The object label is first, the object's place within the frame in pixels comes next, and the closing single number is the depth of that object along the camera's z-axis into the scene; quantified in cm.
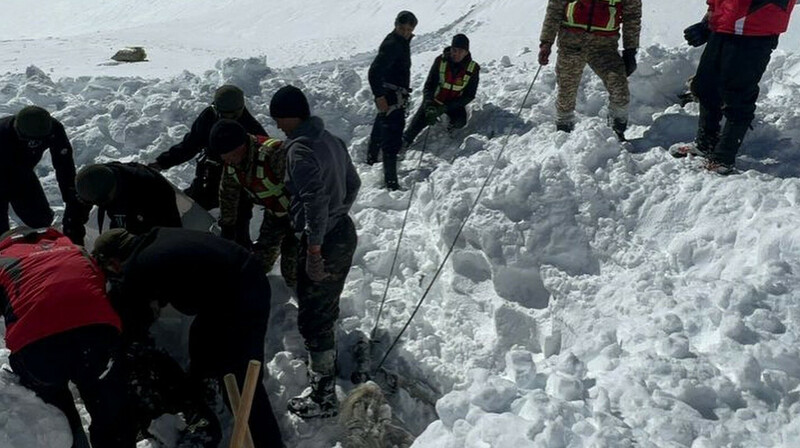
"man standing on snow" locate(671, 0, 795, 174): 541
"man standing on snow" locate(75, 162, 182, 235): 464
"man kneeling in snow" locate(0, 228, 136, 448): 370
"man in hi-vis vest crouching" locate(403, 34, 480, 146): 786
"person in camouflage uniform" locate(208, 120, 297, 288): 463
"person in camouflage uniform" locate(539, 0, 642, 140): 643
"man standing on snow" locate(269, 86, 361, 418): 437
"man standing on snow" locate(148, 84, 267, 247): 574
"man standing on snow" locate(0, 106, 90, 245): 551
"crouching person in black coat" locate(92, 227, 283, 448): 399
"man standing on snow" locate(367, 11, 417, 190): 727
